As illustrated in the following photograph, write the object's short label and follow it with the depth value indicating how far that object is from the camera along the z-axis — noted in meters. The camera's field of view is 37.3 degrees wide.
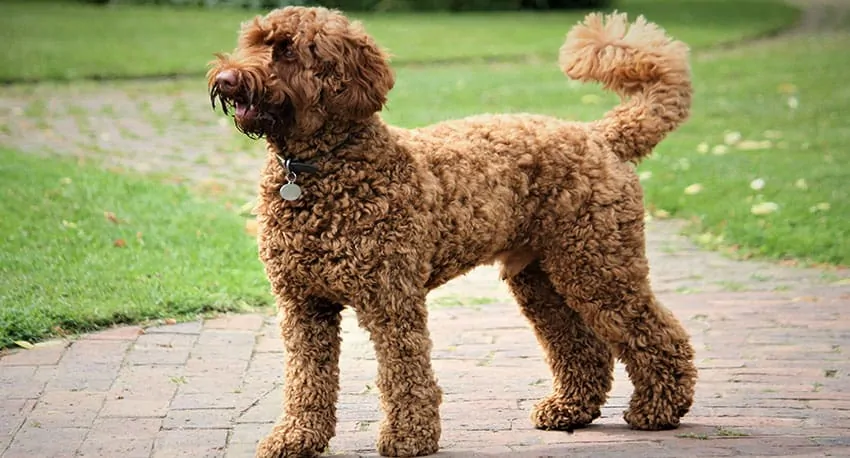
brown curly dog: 4.26
